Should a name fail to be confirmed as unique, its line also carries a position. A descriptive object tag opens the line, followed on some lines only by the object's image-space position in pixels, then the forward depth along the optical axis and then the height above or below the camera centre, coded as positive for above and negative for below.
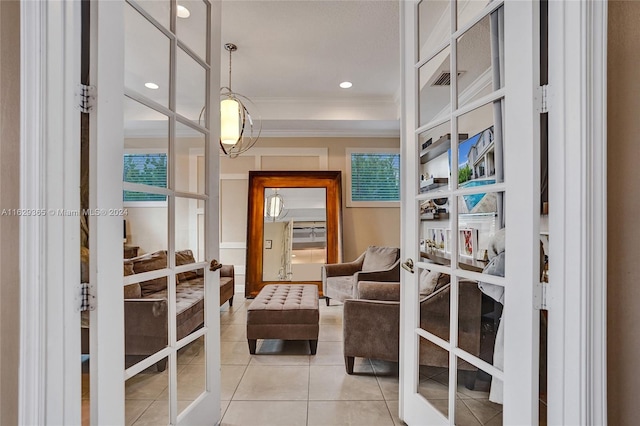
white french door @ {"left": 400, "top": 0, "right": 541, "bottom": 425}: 1.08 +0.00
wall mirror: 5.05 -0.21
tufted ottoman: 2.80 -0.95
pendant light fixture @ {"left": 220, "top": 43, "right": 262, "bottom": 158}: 2.93 +0.86
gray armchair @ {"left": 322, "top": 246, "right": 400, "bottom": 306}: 3.69 -0.75
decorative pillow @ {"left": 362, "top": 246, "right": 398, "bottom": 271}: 4.18 -0.61
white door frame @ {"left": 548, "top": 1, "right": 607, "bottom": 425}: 0.95 +0.01
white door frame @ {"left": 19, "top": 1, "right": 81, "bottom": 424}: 0.95 -0.01
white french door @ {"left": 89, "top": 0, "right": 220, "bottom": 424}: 1.05 +0.02
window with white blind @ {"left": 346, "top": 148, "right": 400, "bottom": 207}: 5.26 +0.59
